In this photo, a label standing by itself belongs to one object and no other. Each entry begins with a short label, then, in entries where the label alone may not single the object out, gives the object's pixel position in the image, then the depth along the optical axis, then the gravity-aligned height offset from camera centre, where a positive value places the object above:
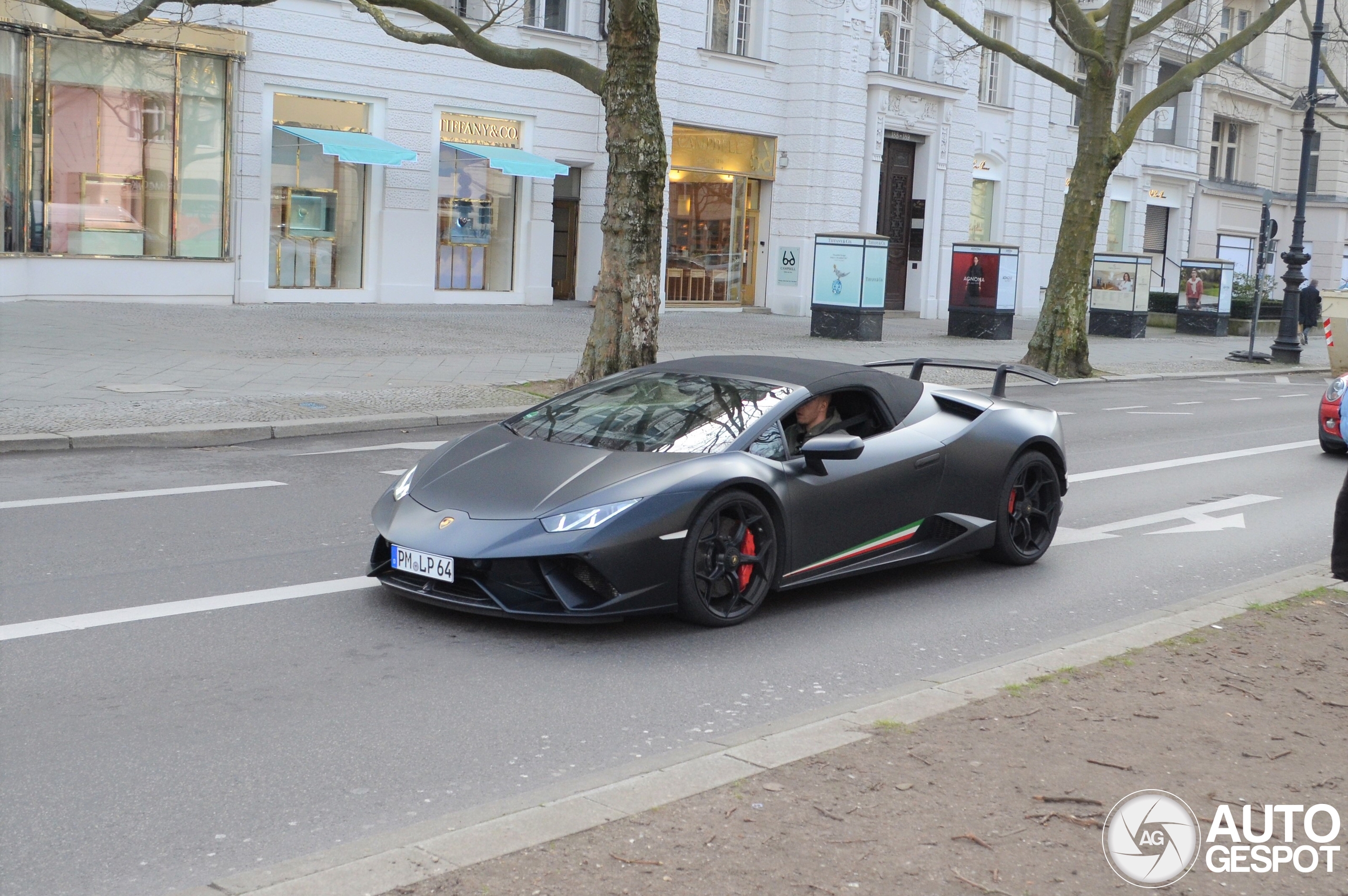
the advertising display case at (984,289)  28.59 +0.11
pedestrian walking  32.75 +0.13
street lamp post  28.55 +0.72
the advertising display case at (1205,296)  35.91 +0.27
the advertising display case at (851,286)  25.97 +0.01
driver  7.14 -0.67
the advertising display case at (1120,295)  32.97 +0.16
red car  13.79 -0.98
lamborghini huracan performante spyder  6.27 -0.99
